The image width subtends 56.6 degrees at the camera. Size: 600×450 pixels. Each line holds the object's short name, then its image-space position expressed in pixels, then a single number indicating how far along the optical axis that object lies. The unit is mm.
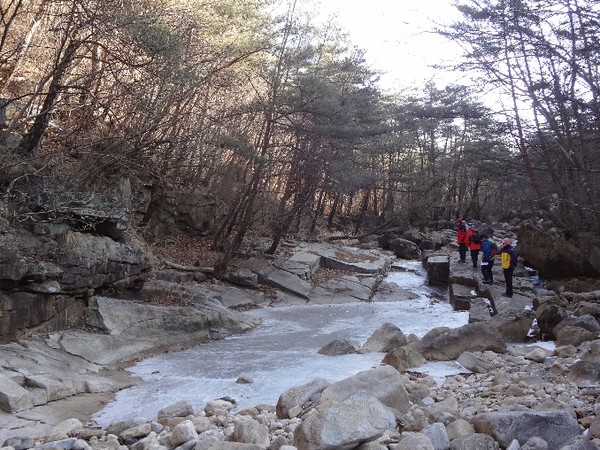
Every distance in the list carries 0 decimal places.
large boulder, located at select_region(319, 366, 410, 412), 5988
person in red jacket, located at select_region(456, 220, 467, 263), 20422
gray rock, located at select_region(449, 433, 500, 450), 4527
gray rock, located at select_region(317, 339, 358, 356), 9969
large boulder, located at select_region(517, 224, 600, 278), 17812
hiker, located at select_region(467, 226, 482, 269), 18933
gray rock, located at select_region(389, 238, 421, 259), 26766
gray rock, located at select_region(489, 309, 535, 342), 10977
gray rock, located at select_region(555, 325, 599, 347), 9555
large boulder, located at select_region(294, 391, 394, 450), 4430
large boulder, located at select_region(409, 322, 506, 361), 9406
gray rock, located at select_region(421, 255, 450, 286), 20625
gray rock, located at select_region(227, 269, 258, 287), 17078
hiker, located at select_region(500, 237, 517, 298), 14570
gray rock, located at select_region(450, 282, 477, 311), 15984
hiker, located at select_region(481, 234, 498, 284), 16625
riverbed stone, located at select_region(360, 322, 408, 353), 10227
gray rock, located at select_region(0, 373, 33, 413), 6367
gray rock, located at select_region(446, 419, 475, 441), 4867
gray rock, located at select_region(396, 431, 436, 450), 4418
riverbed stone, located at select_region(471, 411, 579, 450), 4555
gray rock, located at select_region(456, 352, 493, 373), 8305
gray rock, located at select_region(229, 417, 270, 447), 4918
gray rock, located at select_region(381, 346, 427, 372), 8594
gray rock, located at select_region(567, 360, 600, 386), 6547
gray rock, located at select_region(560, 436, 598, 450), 4061
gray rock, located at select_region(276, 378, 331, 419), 6051
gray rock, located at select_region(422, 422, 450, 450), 4645
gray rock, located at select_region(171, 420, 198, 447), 5234
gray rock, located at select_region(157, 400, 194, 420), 6259
